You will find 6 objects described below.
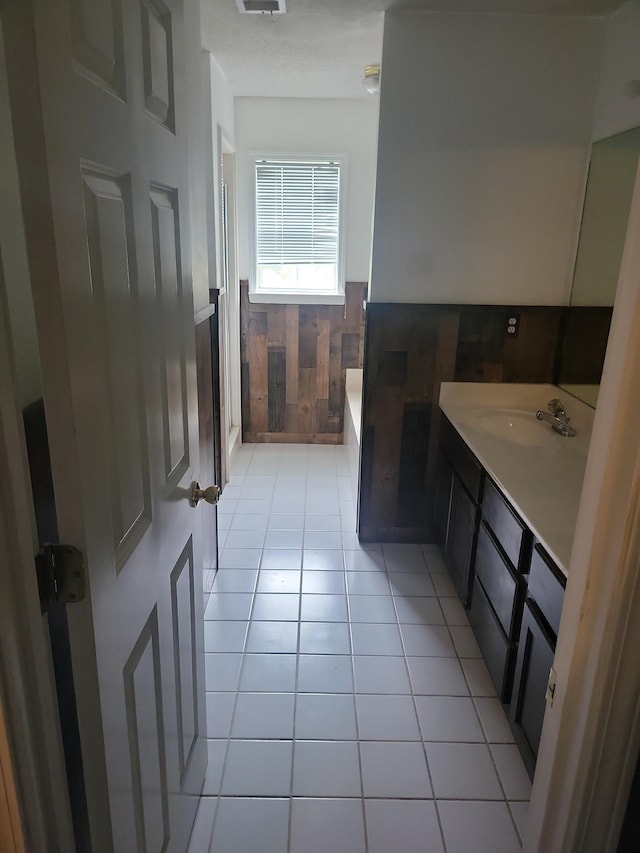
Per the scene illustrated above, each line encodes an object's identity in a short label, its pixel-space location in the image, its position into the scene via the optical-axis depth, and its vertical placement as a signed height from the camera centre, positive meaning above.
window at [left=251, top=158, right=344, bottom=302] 4.29 +0.19
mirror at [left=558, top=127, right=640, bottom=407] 2.41 +0.02
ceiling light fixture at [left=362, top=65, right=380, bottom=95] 3.22 +0.94
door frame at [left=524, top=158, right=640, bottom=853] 0.93 -0.61
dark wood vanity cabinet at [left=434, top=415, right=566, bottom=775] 1.71 -1.07
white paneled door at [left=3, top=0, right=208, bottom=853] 0.73 -0.16
